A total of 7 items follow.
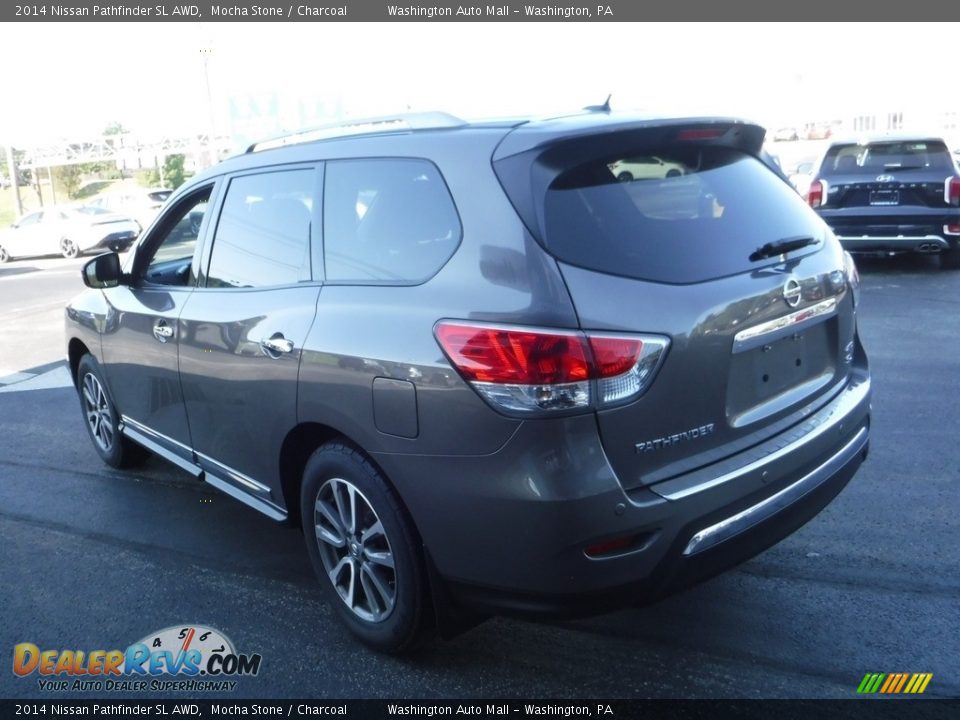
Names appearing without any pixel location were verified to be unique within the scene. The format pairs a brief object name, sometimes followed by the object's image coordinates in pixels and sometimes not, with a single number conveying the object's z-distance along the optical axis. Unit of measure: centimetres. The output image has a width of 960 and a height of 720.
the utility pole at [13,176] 3997
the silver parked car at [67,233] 2422
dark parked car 1082
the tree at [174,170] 4976
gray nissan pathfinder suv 271
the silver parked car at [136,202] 2689
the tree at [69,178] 5441
